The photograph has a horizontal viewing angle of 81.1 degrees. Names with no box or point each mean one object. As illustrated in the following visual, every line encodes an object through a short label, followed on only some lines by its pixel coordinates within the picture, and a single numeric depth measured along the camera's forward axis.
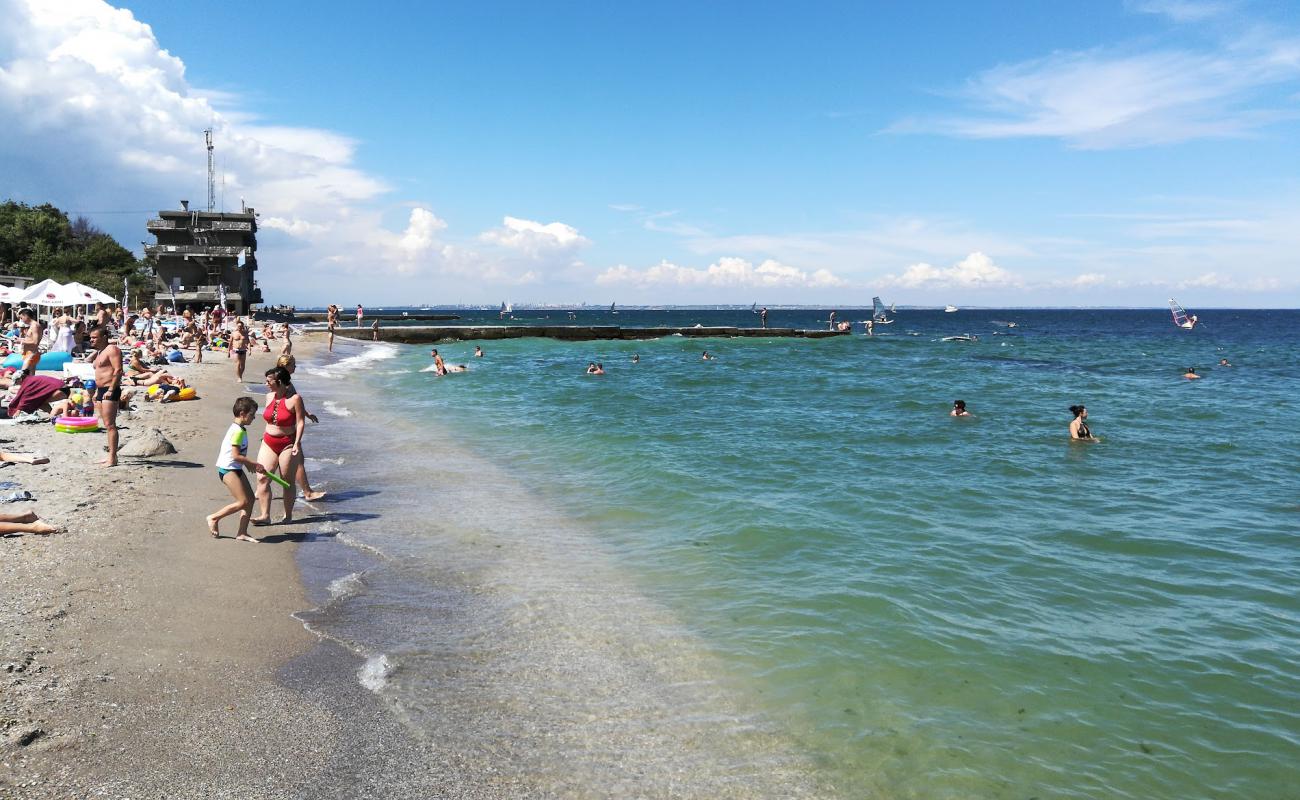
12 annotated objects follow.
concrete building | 63.66
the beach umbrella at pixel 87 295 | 26.07
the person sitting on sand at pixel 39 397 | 13.88
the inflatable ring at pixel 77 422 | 12.88
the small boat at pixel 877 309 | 78.11
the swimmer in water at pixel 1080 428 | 16.89
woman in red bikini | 9.13
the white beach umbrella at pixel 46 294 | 25.30
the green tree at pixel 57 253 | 57.59
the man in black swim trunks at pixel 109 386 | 10.41
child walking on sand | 7.99
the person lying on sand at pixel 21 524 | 7.30
